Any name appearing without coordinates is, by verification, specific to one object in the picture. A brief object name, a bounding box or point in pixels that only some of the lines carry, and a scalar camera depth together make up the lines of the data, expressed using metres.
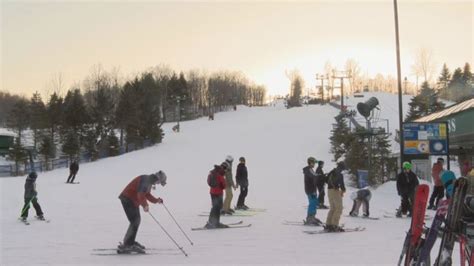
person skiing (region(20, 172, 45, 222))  13.63
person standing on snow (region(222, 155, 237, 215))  14.52
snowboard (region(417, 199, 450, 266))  4.76
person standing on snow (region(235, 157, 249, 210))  15.65
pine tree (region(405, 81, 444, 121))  50.93
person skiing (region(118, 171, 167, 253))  8.84
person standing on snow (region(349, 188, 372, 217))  13.81
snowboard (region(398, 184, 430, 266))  5.20
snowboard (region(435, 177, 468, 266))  4.39
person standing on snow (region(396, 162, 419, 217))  13.31
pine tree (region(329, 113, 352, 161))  32.45
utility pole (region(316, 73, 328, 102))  89.28
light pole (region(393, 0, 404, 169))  19.83
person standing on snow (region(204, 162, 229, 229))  11.87
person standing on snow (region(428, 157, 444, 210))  14.33
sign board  17.00
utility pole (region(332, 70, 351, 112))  68.43
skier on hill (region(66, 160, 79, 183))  26.61
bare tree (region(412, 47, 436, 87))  97.43
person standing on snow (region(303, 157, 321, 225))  12.16
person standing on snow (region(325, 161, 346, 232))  11.18
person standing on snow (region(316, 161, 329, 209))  15.83
